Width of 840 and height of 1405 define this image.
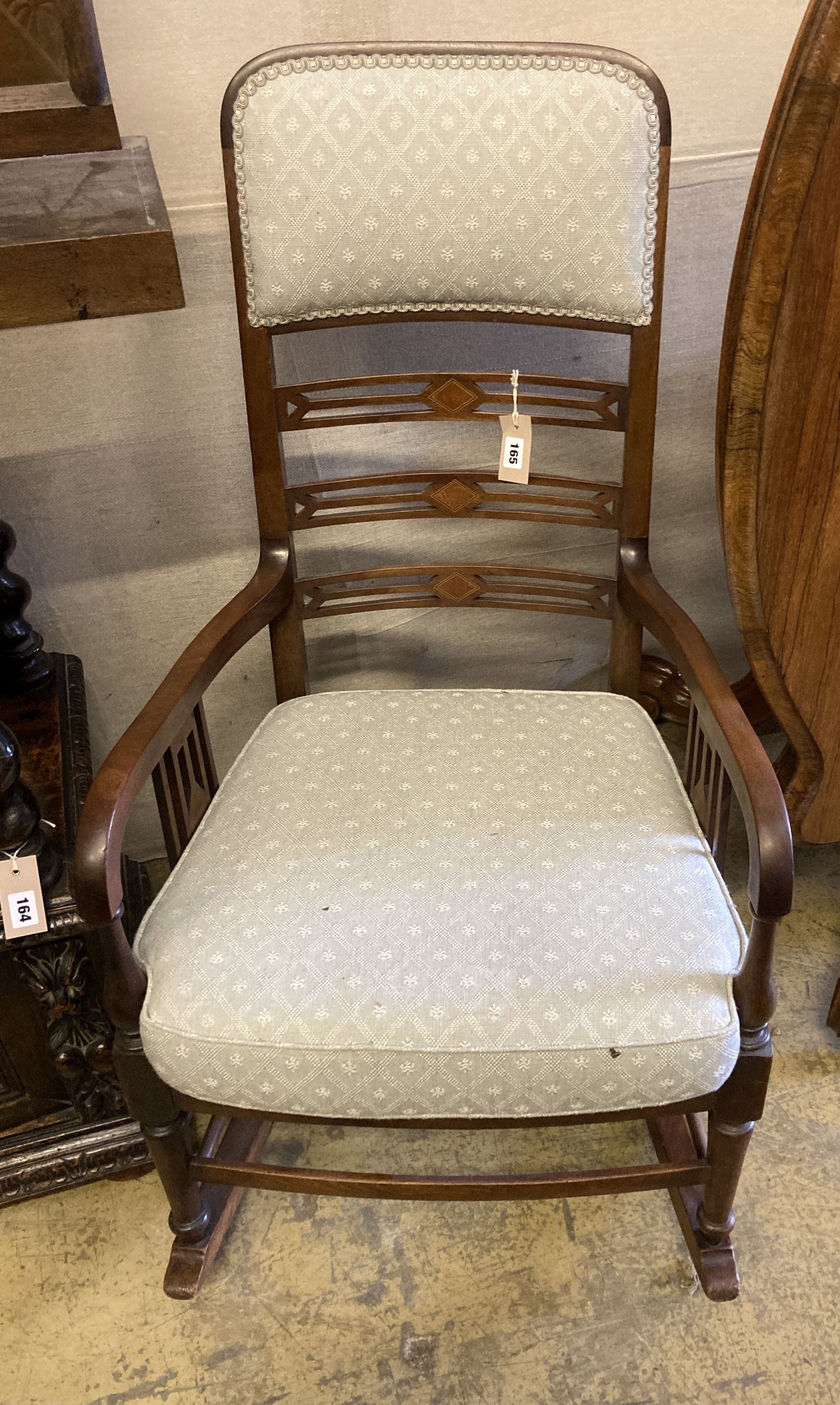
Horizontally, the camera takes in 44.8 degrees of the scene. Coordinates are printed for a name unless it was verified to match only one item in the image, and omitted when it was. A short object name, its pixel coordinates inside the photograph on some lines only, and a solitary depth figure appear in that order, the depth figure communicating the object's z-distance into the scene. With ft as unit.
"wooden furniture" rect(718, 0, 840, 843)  3.36
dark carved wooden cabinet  3.74
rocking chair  2.87
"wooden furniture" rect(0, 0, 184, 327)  2.62
